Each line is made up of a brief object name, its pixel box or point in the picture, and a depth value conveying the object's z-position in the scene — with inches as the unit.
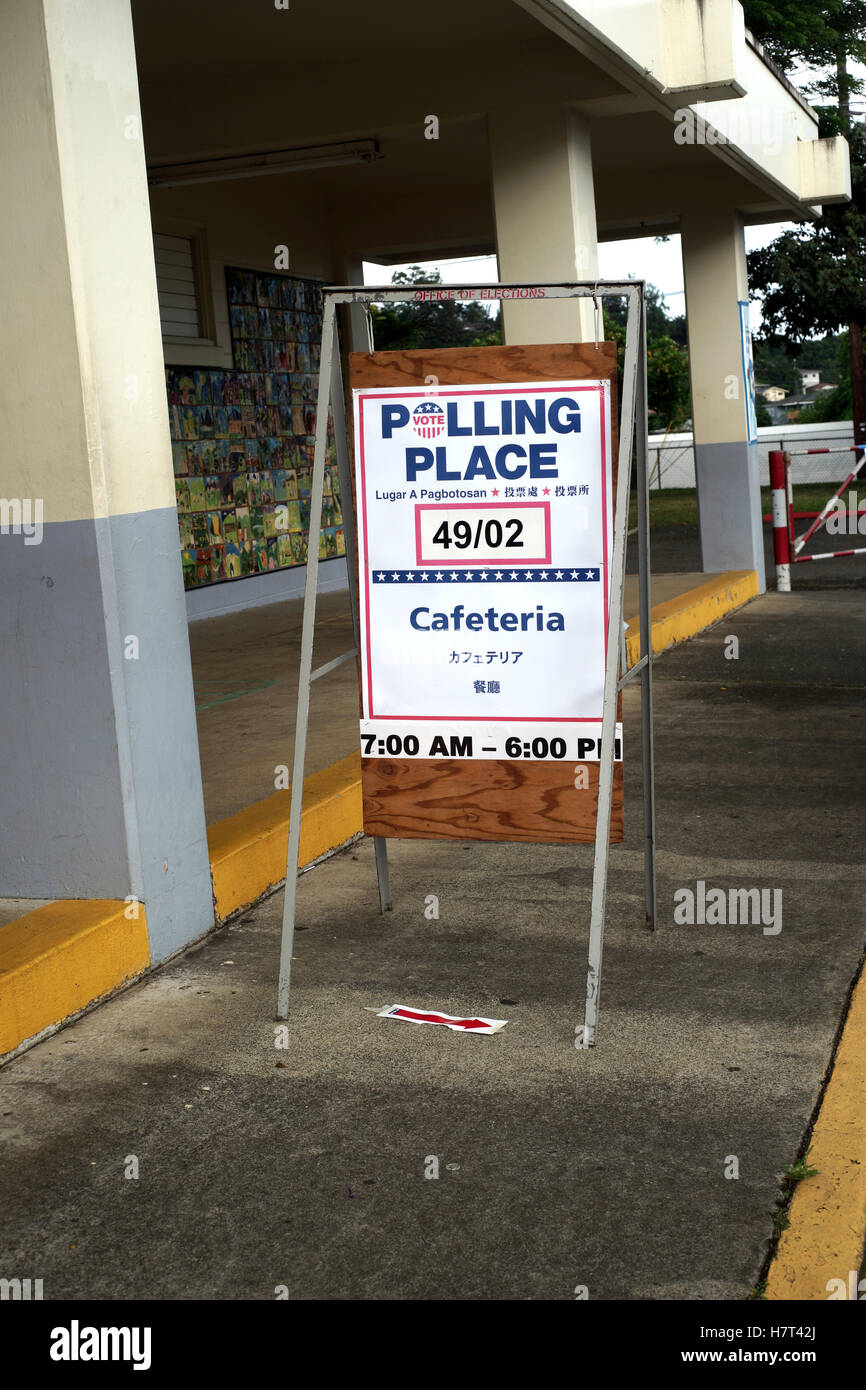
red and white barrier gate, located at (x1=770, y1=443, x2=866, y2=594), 541.8
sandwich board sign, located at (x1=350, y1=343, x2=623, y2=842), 175.9
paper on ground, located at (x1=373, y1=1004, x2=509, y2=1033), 168.4
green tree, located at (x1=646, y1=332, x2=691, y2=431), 1473.9
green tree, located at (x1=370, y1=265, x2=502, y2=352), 1096.8
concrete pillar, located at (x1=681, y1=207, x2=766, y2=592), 569.0
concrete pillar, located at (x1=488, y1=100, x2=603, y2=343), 364.5
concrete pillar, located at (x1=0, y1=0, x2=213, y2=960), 173.8
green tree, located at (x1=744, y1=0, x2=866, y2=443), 1059.3
